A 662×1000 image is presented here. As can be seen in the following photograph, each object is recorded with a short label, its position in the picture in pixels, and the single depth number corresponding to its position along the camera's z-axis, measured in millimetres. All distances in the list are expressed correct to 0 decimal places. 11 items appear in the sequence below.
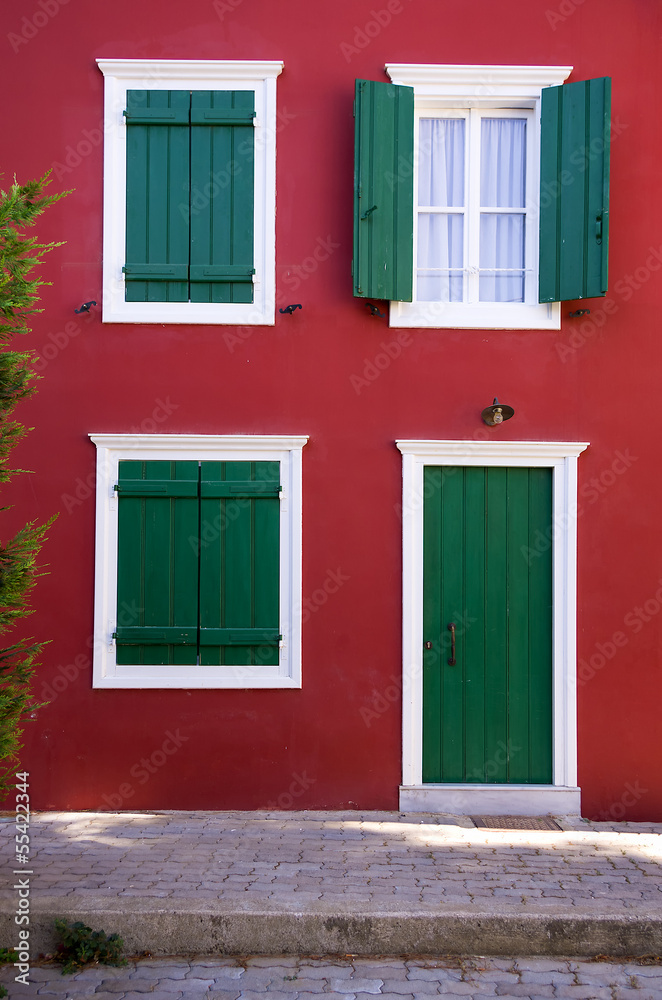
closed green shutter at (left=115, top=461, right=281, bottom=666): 6141
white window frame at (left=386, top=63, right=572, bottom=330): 6195
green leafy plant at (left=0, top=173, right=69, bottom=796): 4254
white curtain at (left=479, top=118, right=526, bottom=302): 6457
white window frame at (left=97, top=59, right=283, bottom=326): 6180
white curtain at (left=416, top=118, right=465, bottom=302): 6453
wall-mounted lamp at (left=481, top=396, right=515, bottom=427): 6074
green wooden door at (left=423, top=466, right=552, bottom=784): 6215
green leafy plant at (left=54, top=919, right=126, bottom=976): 4219
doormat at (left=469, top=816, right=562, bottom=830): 5863
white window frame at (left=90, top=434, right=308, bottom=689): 6102
